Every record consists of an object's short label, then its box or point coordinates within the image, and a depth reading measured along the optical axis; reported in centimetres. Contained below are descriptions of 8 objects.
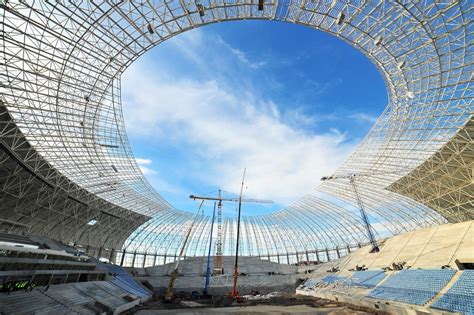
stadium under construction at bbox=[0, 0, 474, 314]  2341
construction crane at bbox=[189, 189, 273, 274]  7144
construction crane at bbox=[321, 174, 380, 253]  4998
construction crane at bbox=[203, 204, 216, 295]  5425
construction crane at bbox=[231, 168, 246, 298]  5113
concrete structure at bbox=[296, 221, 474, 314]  2741
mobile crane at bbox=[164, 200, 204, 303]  4444
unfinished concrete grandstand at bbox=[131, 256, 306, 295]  6531
